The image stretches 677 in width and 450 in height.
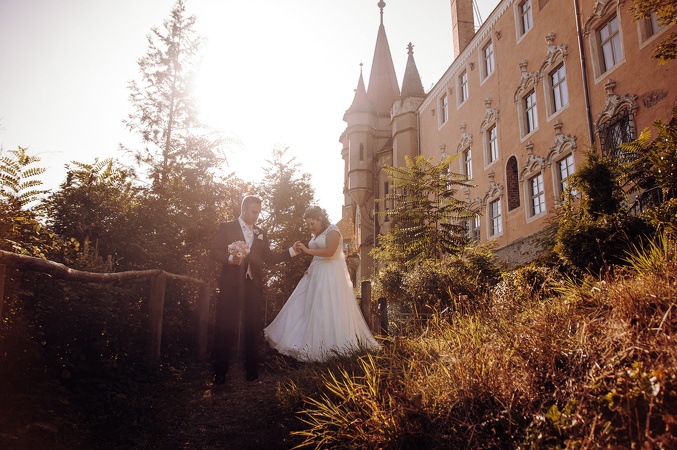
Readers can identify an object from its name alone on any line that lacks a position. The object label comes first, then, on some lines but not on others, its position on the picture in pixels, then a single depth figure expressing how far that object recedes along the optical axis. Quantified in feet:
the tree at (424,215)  46.80
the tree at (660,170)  20.31
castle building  42.63
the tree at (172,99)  54.80
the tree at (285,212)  44.24
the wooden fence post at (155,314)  18.61
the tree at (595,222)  25.34
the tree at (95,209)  22.11
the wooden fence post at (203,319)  25.00
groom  19.35
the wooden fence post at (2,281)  10.51
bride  21.95
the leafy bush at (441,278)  33.14
